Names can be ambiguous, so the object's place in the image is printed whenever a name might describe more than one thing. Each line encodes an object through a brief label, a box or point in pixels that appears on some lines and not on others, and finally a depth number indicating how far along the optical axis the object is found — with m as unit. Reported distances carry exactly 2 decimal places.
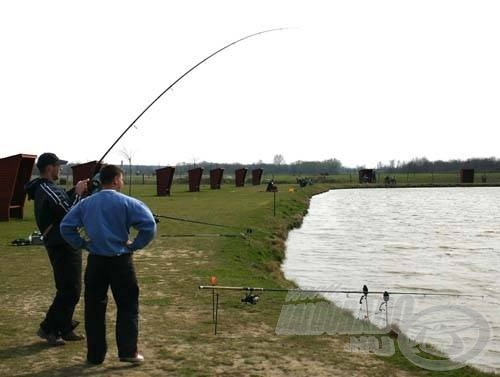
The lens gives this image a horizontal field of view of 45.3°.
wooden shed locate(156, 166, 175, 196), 44.69
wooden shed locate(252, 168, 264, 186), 76.50
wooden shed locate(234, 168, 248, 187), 70.12
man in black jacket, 6.84
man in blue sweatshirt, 6.00
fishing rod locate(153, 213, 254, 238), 19.31
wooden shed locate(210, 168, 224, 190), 63.09
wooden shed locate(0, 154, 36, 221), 24.06
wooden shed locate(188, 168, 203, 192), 53.88
